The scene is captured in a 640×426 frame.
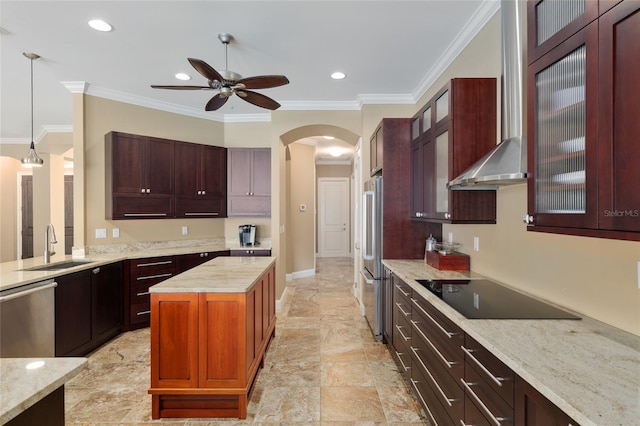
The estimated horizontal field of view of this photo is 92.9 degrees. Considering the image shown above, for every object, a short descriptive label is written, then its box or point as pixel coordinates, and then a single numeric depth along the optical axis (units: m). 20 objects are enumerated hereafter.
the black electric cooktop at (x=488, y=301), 1.52
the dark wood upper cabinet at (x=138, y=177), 3.75
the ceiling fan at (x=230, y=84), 2.39
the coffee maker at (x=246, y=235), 4.64
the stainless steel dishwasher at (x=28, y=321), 2.32
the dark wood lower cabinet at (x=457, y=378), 1.05
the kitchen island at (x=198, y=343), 2.10
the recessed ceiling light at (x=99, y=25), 2.51
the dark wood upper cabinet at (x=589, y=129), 0.98
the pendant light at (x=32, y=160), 3.69
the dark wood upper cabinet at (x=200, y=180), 4.24
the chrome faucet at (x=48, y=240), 3.20
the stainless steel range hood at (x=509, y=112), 1.71
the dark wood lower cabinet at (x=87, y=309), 2.78
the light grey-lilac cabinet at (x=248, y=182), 4.63
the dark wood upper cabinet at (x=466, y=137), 2.23
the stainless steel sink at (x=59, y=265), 2.99
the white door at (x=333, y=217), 9.13
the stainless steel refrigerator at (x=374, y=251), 3.28
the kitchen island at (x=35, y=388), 0.81
